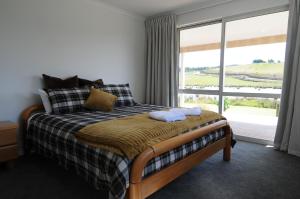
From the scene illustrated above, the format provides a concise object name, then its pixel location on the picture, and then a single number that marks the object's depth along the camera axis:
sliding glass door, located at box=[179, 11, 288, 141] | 3.24
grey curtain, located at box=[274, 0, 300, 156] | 2.77
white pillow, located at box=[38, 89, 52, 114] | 2.69
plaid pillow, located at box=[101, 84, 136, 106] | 3.26
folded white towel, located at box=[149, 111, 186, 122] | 2.08
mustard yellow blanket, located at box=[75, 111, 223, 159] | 1.50
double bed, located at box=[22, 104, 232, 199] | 1.45
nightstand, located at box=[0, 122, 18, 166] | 2.27
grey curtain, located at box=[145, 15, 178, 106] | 4.07
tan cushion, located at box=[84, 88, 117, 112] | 2.82
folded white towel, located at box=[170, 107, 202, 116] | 2.42
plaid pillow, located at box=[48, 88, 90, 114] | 2.66
